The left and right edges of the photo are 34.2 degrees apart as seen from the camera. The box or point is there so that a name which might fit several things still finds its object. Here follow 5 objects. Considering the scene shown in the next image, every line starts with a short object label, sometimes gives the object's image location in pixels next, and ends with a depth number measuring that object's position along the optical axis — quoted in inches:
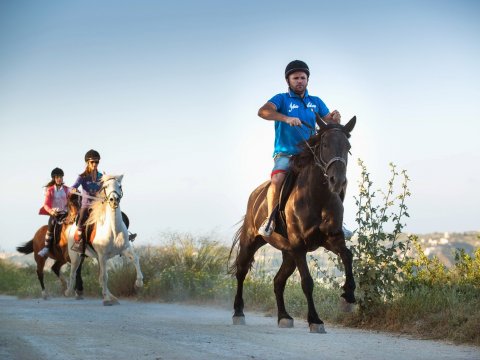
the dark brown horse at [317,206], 381.7
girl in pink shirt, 862.3
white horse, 693.9
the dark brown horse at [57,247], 806.5
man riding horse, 432.5
